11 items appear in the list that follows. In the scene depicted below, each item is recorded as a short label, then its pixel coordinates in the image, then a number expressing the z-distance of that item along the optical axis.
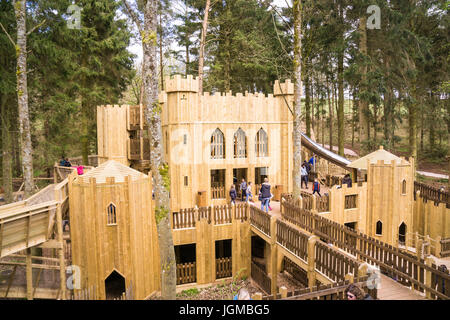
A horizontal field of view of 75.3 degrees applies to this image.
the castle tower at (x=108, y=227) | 10.25
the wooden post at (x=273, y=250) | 11.57
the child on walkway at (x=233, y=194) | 15.15
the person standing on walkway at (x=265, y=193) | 13.27
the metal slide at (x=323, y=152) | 19.42
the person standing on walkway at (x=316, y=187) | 15.65
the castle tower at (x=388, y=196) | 14.80
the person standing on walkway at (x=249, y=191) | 14.86
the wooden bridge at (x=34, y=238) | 8.91
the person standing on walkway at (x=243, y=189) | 15.29
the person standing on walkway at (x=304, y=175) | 18.58
